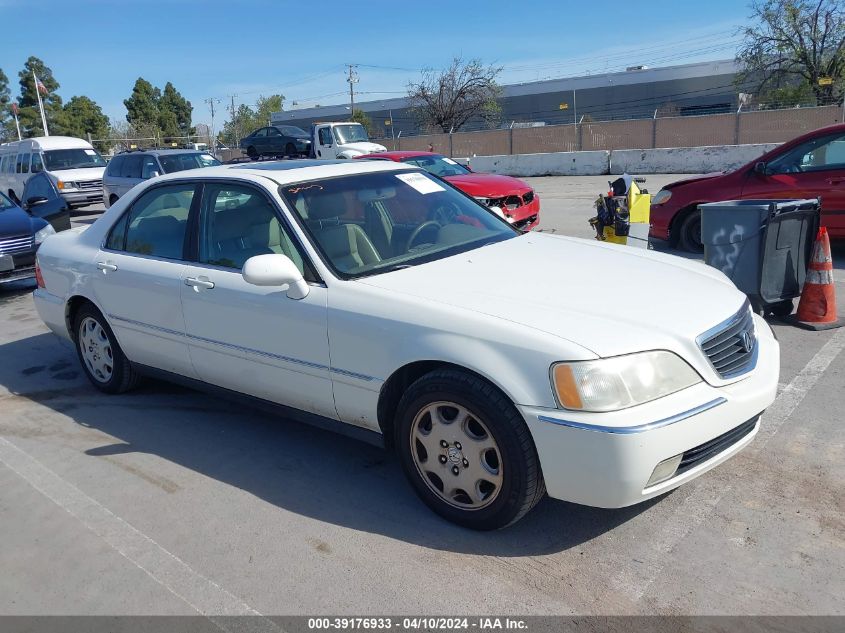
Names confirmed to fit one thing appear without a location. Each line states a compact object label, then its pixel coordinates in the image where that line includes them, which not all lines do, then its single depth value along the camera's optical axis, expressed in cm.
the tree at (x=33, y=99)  6494
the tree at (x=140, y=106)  7019
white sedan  298
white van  1969
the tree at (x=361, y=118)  6019
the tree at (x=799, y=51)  3625
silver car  1627
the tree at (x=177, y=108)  7744
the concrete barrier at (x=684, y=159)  2231
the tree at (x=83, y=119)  6259
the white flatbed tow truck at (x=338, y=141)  2492
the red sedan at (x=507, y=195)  1105
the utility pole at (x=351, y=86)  7250
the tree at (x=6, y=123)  7212
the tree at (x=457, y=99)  5284
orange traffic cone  604
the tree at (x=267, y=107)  8933
